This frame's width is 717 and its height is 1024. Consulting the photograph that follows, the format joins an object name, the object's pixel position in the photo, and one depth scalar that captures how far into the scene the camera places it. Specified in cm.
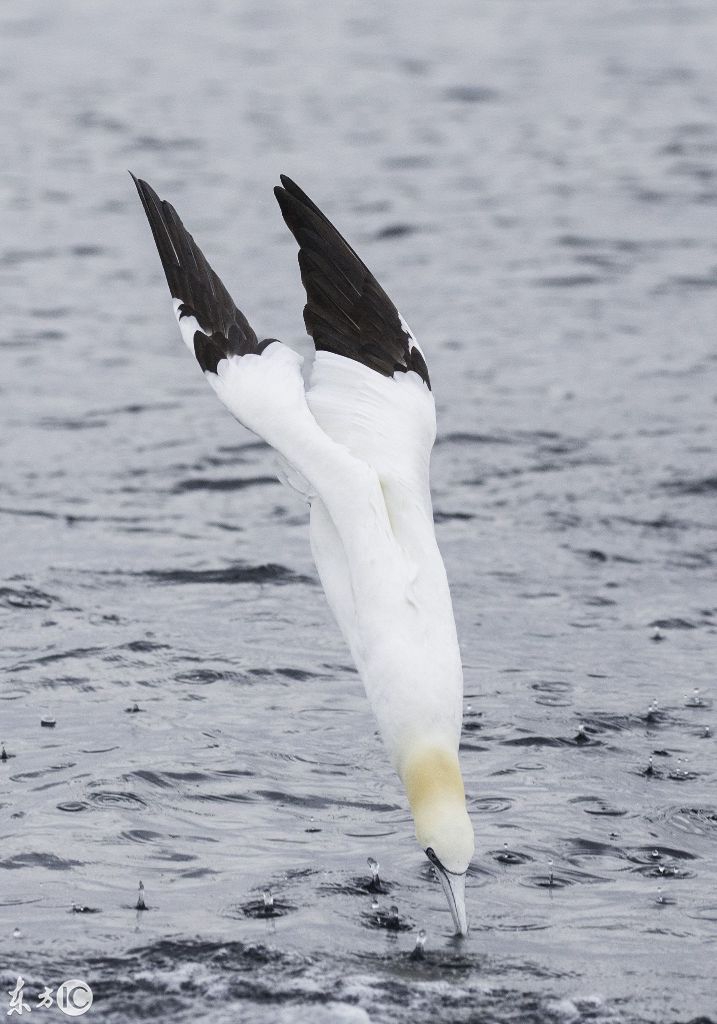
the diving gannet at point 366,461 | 1152
